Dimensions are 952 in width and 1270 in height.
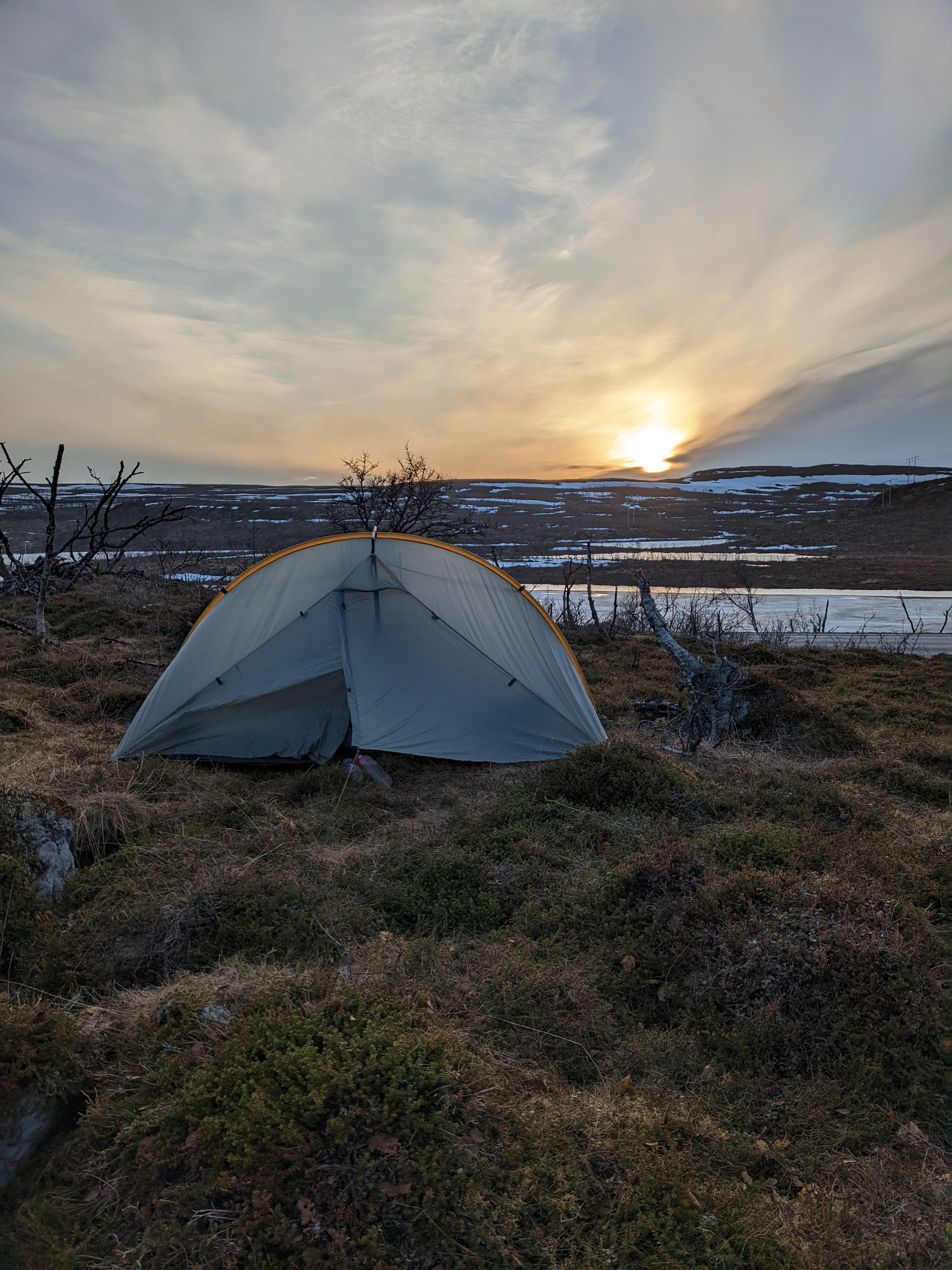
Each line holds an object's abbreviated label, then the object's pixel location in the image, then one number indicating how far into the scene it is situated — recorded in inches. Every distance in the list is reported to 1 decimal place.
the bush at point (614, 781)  238.1
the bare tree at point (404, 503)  621.9
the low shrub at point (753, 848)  191.6
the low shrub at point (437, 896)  172.9
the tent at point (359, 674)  274.8
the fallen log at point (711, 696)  321.7
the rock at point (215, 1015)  115.7
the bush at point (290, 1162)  81.7
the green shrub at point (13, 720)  285.0
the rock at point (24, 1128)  95.9
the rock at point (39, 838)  169.3
